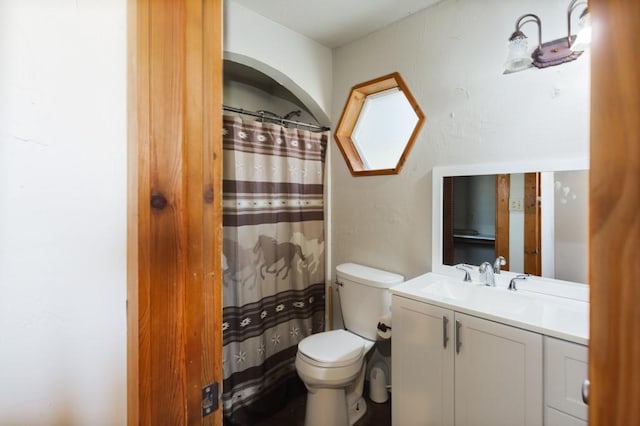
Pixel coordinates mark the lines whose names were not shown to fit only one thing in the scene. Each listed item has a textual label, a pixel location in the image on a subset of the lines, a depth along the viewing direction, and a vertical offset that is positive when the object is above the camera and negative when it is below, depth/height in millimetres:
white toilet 1671 -793
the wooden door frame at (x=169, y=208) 545 +7
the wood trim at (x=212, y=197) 602 +30
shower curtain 1864 -292
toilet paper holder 1819 -686
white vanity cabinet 1153 -668
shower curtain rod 1863 +629
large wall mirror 1400 -35
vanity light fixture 1343 +707
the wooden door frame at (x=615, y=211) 265 -1
